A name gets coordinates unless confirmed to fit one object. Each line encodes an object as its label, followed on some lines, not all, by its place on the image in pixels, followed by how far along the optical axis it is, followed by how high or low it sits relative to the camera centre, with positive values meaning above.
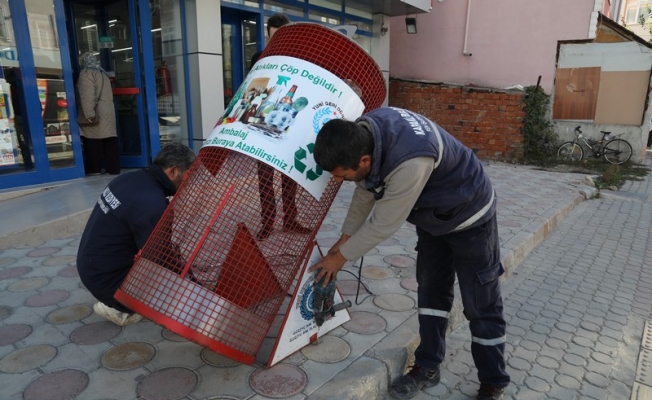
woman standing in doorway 5.56 -0.36
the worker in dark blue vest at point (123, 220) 2.40 -0.71
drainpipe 11.06 +1.53
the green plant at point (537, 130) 10.52 -0.90
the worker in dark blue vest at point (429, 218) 1.81 -0.57
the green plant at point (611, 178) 8.49 -1.60
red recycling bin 1.98 -0.55
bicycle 10.45 -1.29
